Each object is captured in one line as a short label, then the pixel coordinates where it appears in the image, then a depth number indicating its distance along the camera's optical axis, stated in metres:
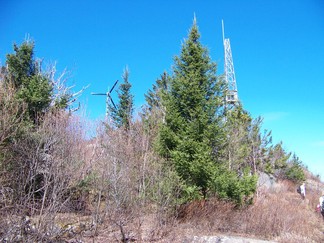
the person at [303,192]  22.39
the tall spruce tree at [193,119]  11.75
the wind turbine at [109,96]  24.15
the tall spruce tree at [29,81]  13.55
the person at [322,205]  16.35
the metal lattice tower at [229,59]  25.92
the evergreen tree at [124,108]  23.63
